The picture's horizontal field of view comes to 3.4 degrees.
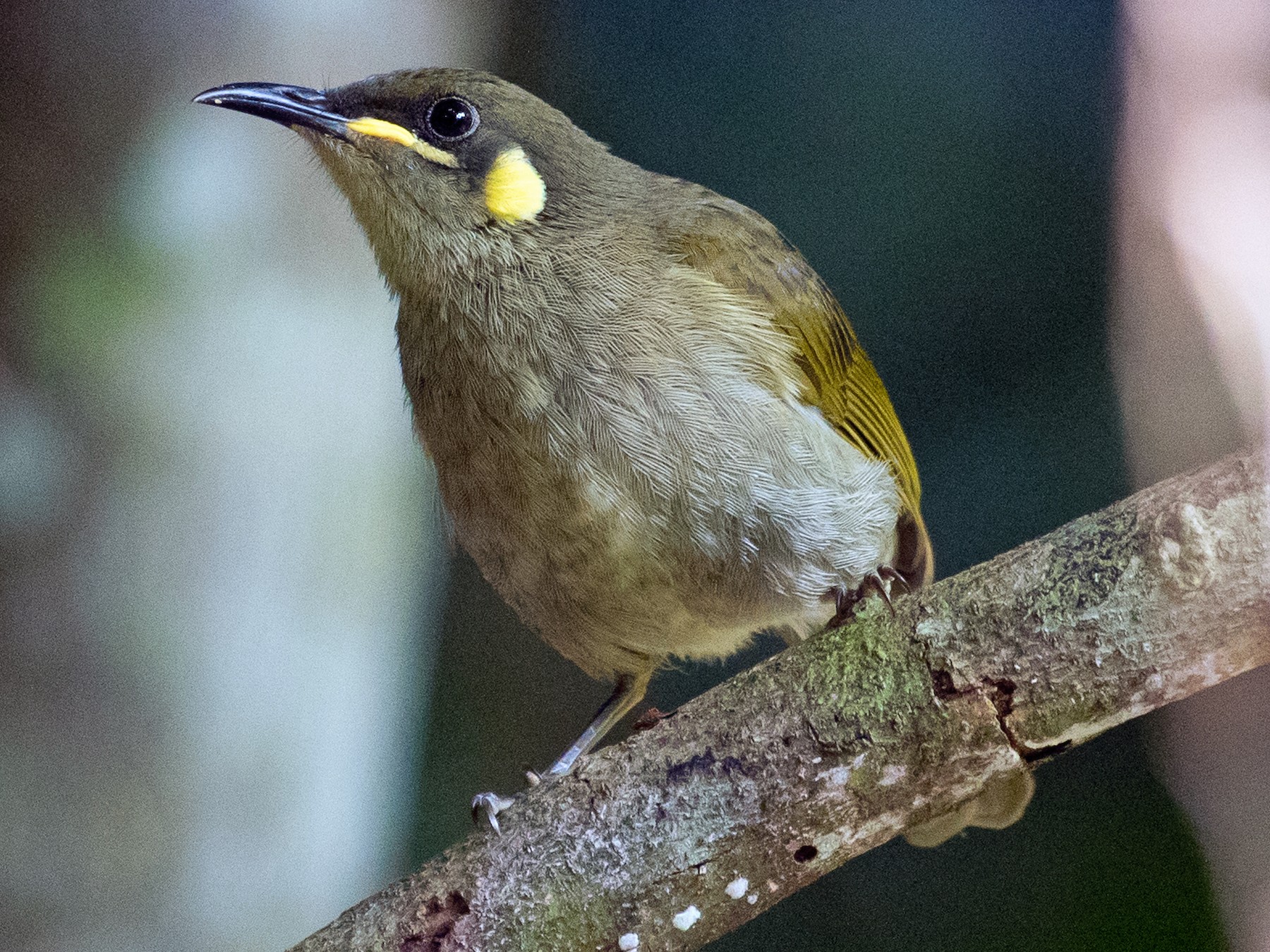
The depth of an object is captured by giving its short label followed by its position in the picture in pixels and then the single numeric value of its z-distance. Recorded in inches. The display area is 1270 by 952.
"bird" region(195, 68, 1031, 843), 101.2
